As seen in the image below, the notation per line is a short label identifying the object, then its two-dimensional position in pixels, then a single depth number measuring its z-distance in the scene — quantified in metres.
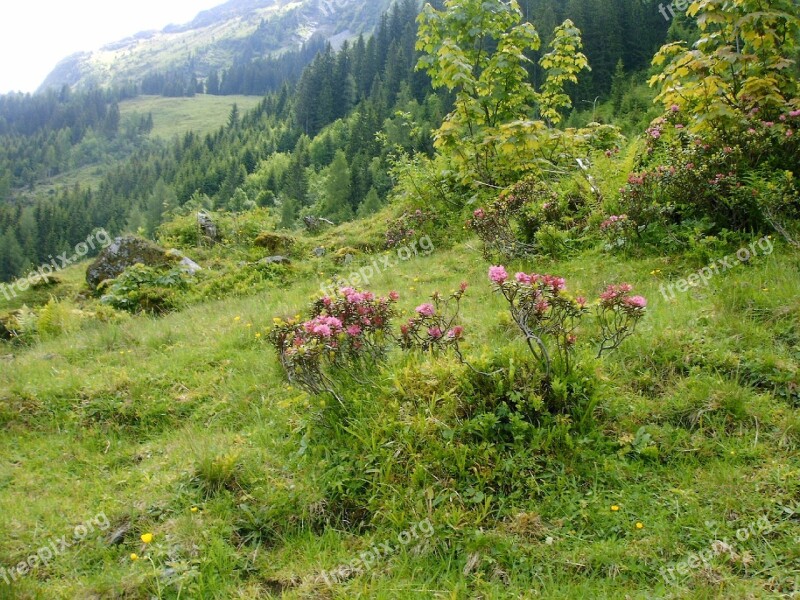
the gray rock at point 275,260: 13.16
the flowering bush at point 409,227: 13.47
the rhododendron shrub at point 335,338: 4.38
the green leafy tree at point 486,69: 11.57
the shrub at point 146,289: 11.72
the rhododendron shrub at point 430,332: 4.45
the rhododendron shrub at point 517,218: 8.72
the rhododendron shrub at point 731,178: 6.27
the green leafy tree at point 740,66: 6.69
